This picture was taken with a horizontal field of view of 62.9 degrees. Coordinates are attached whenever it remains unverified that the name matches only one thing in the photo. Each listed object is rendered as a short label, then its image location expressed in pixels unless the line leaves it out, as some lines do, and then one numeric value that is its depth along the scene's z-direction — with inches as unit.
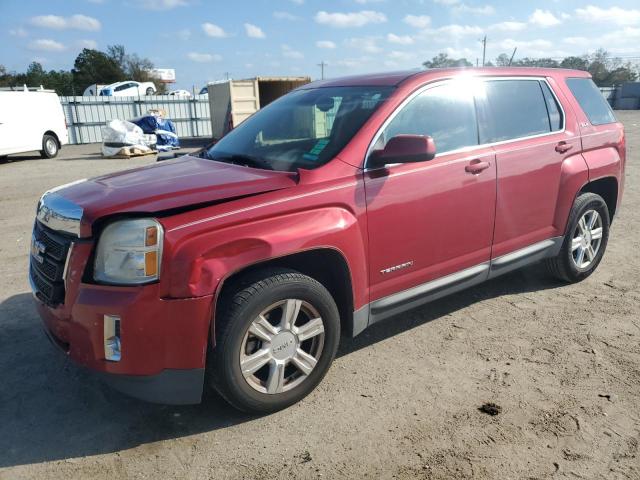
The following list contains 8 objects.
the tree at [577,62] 2315.9
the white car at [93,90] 1286.2
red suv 98.0
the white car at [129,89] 1269.7
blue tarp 721.0
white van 609.4
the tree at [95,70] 2367.1
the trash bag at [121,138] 671.8
